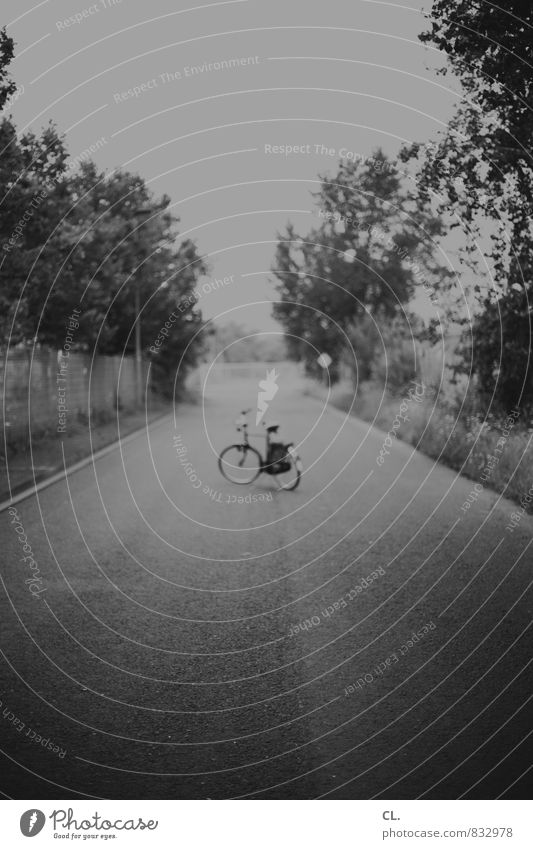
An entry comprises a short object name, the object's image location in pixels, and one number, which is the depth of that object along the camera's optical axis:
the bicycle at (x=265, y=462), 12.35
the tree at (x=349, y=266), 17.76
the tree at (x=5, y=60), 10.28
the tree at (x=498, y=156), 10.07
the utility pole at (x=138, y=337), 26.10
